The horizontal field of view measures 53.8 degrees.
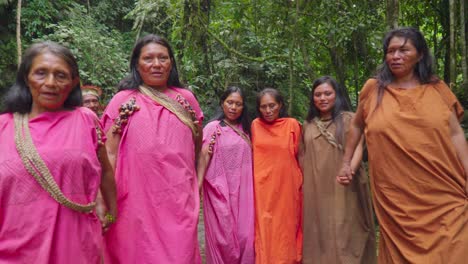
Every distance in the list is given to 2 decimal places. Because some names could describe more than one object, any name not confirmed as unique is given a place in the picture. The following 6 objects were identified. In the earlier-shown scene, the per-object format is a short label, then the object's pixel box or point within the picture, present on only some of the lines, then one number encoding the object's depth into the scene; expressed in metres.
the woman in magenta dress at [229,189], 4.62
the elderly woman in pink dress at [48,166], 2.16
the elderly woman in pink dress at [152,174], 3.08
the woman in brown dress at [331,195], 4.32
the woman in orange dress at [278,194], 4.63
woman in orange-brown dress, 3.21
